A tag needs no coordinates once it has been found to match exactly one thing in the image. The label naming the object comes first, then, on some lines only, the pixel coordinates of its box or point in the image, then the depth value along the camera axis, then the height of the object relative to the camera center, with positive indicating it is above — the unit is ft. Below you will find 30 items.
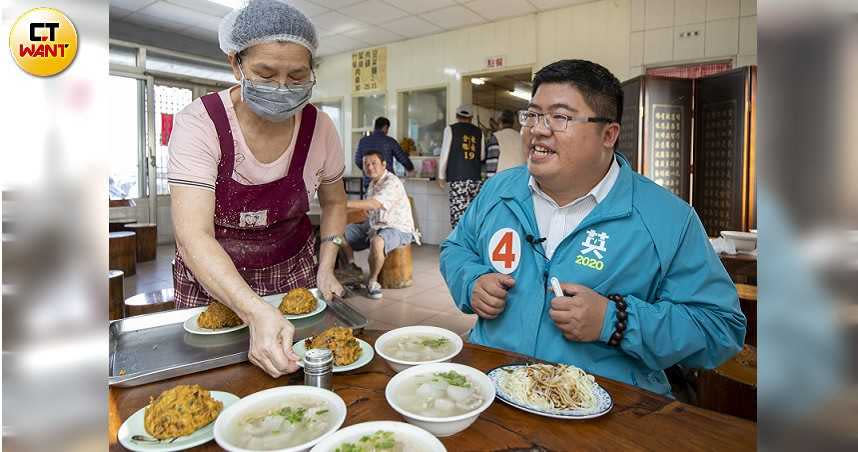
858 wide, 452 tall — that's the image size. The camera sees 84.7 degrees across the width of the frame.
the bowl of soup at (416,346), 4.13 -1.23
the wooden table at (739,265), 8.59 -0.86
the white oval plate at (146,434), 2.81 -1.37
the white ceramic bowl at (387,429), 2.70 -1.30
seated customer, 16.93 +0.09
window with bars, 26.48 +5.68
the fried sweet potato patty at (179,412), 2.93 -1.25
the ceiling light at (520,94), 34.46 +9.36
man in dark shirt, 22.41 +3.49
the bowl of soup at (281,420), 2.86 -1.33
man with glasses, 4.51 -0.48
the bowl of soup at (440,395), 2.95 -1.26
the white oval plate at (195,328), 4.94 -1.19
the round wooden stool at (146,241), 20.84 -1.08
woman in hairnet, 4.53 +0.46
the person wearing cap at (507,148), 21.97 +3.27
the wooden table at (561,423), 2.97 -1.40
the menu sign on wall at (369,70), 28.22 +9.00
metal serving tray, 4.03 -1.30
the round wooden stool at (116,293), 10.46 -1.75
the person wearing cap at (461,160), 22.74 +2.82
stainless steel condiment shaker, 3.56 -1.15
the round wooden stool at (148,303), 9.11 -1.70
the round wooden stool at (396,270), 17.62 -1.97
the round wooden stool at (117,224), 18.00 -0.29
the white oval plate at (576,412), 3.18 -1.33
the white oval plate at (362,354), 4.00 -1.26
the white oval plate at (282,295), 5.50 -1.08
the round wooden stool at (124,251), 15.97 -1.24
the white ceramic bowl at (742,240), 9.24 -0.43
